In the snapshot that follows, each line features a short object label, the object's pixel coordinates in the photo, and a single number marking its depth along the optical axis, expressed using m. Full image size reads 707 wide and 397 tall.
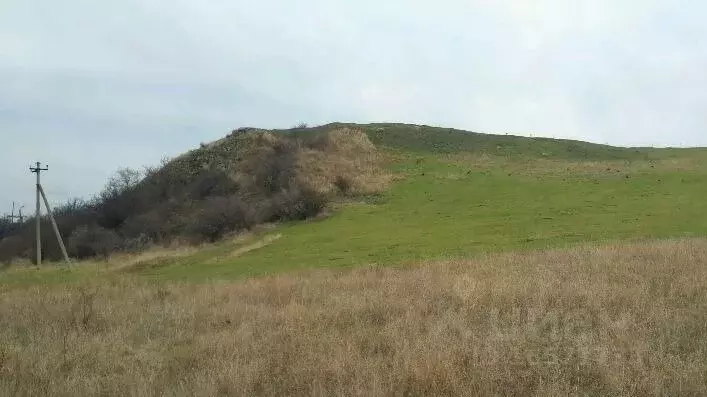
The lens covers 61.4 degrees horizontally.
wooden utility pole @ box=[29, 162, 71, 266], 41.33
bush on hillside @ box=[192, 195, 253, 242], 44.56
